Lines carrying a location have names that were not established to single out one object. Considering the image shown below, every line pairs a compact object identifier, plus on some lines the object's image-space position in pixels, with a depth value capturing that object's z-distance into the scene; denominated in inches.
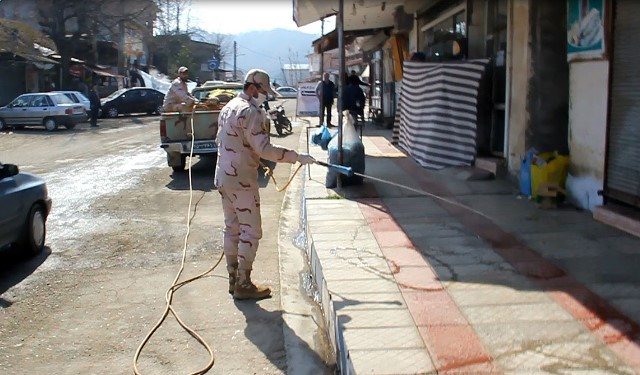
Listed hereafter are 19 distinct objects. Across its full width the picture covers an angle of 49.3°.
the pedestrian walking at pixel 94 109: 1134.4
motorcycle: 856.3
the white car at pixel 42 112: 1037.8
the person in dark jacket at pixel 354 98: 694.5
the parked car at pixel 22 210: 268.7
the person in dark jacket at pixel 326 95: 763.4
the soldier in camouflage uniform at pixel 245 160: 222.3
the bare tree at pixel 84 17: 1423.5
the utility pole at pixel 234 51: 3147.1
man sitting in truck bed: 525.0
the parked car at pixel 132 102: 1349.7
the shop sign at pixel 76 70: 1537.9
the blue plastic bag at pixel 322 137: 572.7
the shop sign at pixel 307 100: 1021.8
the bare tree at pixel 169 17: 1595.7
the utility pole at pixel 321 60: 706.5
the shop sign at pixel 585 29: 278.8
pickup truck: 513.0
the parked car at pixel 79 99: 1105.4
